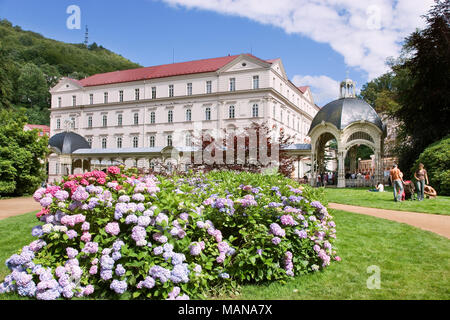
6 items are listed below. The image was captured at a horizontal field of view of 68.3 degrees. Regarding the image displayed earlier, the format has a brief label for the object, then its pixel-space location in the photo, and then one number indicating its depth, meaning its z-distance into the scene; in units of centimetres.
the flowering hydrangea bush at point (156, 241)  428
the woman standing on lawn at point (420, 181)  1506
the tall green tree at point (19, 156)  2241
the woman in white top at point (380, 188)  2133
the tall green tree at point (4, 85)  3492
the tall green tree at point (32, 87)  8619
